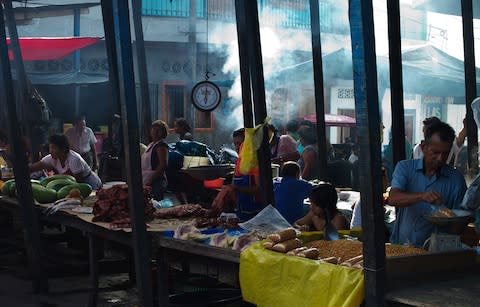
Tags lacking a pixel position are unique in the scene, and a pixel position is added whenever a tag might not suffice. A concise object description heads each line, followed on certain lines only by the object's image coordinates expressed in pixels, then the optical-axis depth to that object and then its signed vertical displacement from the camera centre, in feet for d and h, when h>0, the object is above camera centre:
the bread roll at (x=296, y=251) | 12.87 -2.58
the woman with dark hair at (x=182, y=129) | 37.96 -0.77
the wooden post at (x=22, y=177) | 24.17 -1.77
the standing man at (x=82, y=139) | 46.93 -1.22
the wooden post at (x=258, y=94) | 19.74 +0.41
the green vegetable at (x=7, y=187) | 27.55 -2.37
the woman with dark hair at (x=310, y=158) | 30.04 -2.20
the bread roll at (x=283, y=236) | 13.38 -2.39
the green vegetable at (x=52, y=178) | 25.93 -2.03
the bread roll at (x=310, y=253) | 12.52 -2.57
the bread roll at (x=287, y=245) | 13.07 -2.52
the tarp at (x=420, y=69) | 47.04 +2.20
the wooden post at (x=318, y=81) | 25.18 +0.85
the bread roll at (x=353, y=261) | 11.92 -2.62
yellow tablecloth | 11.34 -2.94
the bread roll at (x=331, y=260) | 12.16 -2.62
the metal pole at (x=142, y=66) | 33.47 +2.40
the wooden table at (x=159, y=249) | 14.67 -3.02
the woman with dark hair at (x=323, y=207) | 17.67 -2.52
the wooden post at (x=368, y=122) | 11.13 -0.32
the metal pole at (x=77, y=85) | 58.31 +2.74
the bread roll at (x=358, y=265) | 11.63 -2.64
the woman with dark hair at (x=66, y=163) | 28.19 -1.63
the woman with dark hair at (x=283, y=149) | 33.55 -1.96
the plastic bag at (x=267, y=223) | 16.15 -2.61
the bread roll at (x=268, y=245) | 13.35 -2.52
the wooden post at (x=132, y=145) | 16.85 -0.67
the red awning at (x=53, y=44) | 42.88 +4.66
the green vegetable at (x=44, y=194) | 24.71 -2.45
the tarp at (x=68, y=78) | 51.72 +3.15
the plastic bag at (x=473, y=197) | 12.94 -1.82
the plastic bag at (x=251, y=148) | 19.38 -1.03
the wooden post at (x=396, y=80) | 22.26 +0.63
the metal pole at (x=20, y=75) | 32.42 +2.53
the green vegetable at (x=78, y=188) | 24.52 -2.35
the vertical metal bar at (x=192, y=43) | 61.36 +6.03
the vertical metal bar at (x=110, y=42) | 29.45 +3.16
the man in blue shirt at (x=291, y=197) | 23.06 -2.87
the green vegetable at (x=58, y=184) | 25.29 -2.17
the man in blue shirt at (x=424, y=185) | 14.46 -1.80
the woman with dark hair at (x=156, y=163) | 28.07 -1.84
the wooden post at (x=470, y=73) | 25.55 +0.81
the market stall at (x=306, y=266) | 11.44 -2.80
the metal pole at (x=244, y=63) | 19.85 +1.32
